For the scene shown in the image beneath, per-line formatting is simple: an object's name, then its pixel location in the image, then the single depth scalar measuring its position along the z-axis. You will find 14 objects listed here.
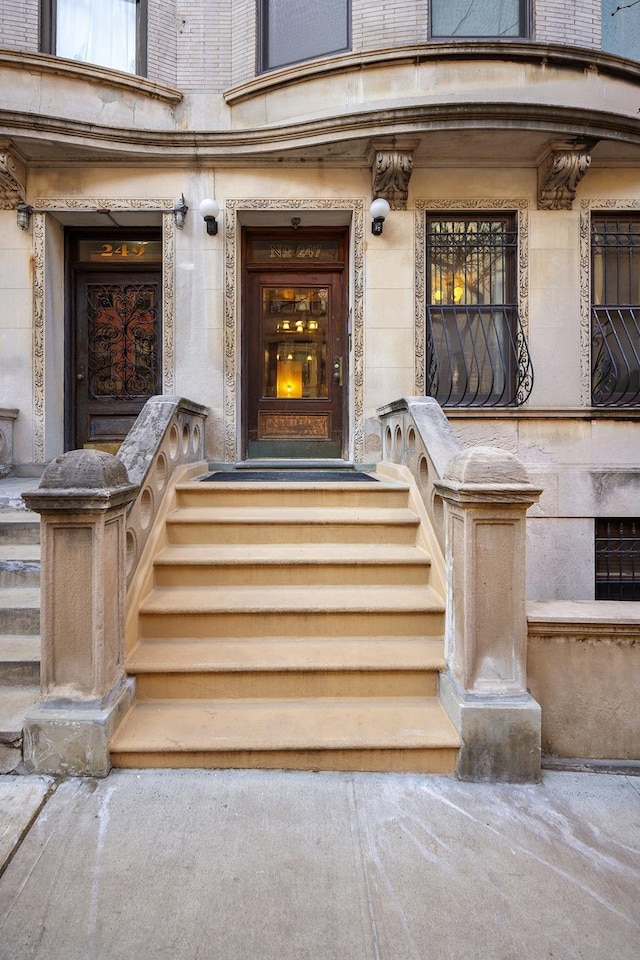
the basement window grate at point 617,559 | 5.76
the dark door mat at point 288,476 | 4.89
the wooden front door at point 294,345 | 6.58
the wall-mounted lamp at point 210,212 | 5.80
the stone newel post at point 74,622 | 2.57
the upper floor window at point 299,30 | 6.09
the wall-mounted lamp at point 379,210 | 5.71
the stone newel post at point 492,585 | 2.68
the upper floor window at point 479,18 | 5.96
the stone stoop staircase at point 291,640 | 2.65
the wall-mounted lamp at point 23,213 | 5.95
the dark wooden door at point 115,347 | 6.57
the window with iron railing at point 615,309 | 6.18
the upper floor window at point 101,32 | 6.20
